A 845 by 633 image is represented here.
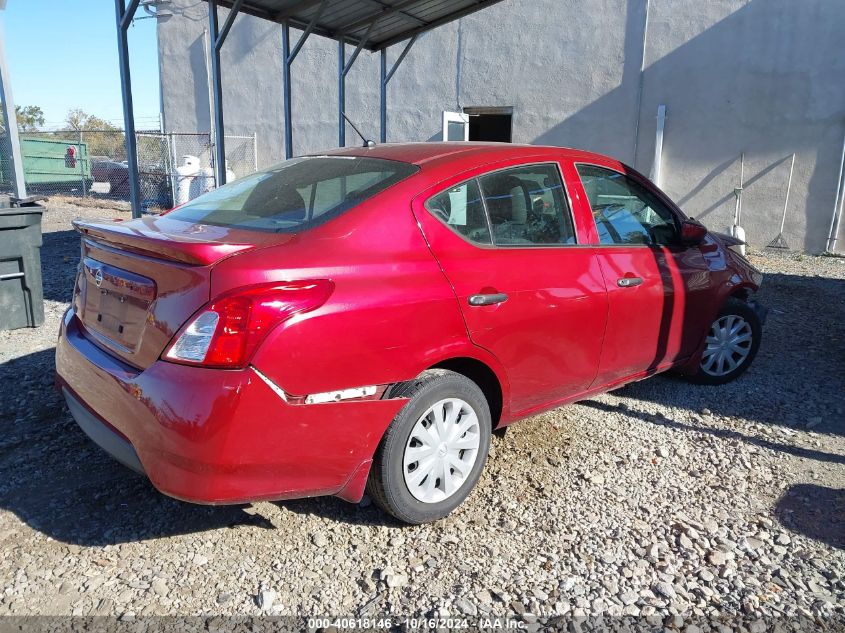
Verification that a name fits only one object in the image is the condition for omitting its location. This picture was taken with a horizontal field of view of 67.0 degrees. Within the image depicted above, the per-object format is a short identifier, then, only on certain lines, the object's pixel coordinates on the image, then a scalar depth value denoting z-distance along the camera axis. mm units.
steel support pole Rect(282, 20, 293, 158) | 7266
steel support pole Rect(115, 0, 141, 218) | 5430
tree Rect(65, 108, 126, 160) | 26397
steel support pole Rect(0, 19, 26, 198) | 8641
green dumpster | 18172
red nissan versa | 2350
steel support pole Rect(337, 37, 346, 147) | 8188
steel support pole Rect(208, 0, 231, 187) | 6107
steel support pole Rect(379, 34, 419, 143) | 8602
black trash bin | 5258
